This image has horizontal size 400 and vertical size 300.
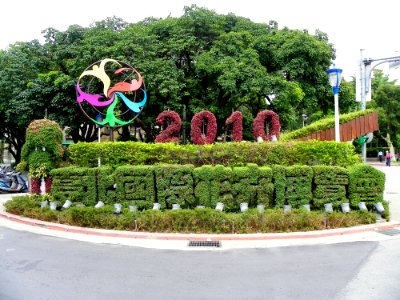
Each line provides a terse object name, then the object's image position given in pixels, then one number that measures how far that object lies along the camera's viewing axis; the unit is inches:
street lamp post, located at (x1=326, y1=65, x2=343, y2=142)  431.2
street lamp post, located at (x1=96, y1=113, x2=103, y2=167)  492.7
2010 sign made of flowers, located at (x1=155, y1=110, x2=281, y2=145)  449.7
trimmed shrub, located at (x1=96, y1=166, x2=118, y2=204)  407.2
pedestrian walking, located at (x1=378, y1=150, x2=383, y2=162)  1586.2
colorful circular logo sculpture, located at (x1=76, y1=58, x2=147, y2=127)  468.4
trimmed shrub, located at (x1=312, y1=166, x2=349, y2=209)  386.3
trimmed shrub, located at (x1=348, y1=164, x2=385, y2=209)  387.5
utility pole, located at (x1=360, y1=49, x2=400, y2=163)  581.3
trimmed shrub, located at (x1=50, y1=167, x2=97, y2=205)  412.5
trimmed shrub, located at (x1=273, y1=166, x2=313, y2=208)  386.0
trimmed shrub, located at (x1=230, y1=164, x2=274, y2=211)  385.1
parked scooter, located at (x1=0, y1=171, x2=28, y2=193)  657.0
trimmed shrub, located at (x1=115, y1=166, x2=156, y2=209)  396.3
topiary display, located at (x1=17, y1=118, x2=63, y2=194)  434.9
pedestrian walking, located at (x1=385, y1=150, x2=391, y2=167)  1297.2
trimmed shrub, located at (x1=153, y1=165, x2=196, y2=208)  390.3
